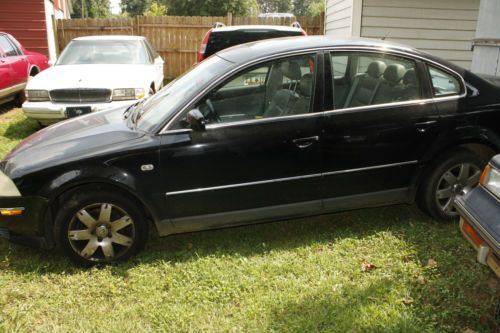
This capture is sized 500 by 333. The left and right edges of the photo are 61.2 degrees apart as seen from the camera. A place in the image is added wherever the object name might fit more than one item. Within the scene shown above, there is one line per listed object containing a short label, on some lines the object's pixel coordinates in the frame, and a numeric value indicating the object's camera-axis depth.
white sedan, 6.54
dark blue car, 2.58
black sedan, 3.30
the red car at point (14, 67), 8.56
